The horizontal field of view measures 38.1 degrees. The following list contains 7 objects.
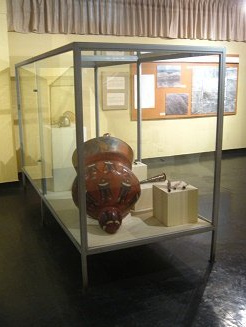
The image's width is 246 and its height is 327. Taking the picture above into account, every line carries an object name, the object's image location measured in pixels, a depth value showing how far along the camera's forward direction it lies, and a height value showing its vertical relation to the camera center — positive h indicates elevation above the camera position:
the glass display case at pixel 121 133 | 2.28 -0.41
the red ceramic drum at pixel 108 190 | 2.36 -0.60
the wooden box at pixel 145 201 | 2.77 -0.79
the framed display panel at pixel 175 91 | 5.61 +0.12
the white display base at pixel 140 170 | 3.28 -0.65
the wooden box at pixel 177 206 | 2.50 -0.75
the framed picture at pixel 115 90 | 5.01 +0.13
